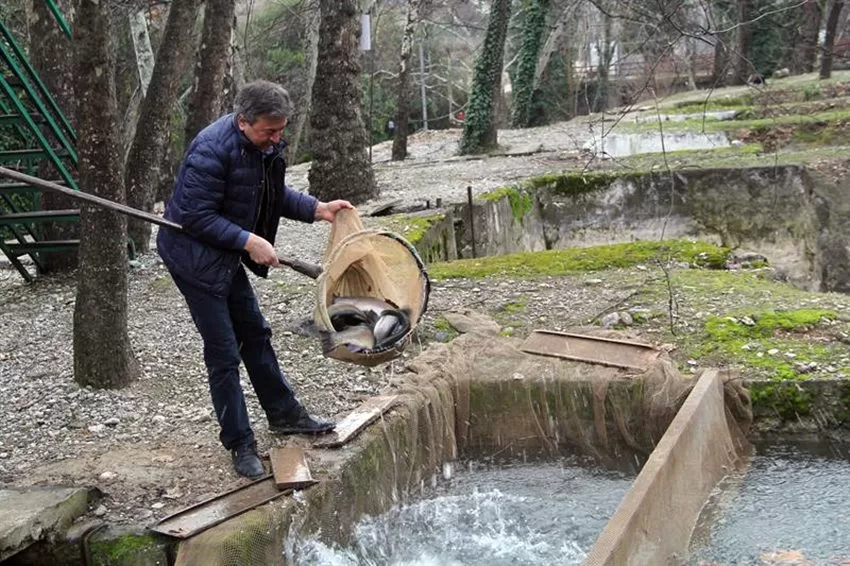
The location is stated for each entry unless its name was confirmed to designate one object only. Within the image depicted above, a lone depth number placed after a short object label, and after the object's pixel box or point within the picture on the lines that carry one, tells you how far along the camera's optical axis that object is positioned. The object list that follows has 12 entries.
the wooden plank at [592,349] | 6.31
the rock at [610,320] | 7.12
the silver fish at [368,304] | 5.07
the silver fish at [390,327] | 4.72
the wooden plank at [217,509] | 4.04
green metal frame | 7.62
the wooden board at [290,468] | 4.45
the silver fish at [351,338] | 4.65
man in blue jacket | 4.28
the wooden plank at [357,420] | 4.99
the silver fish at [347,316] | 4.98
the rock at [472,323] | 7.02
